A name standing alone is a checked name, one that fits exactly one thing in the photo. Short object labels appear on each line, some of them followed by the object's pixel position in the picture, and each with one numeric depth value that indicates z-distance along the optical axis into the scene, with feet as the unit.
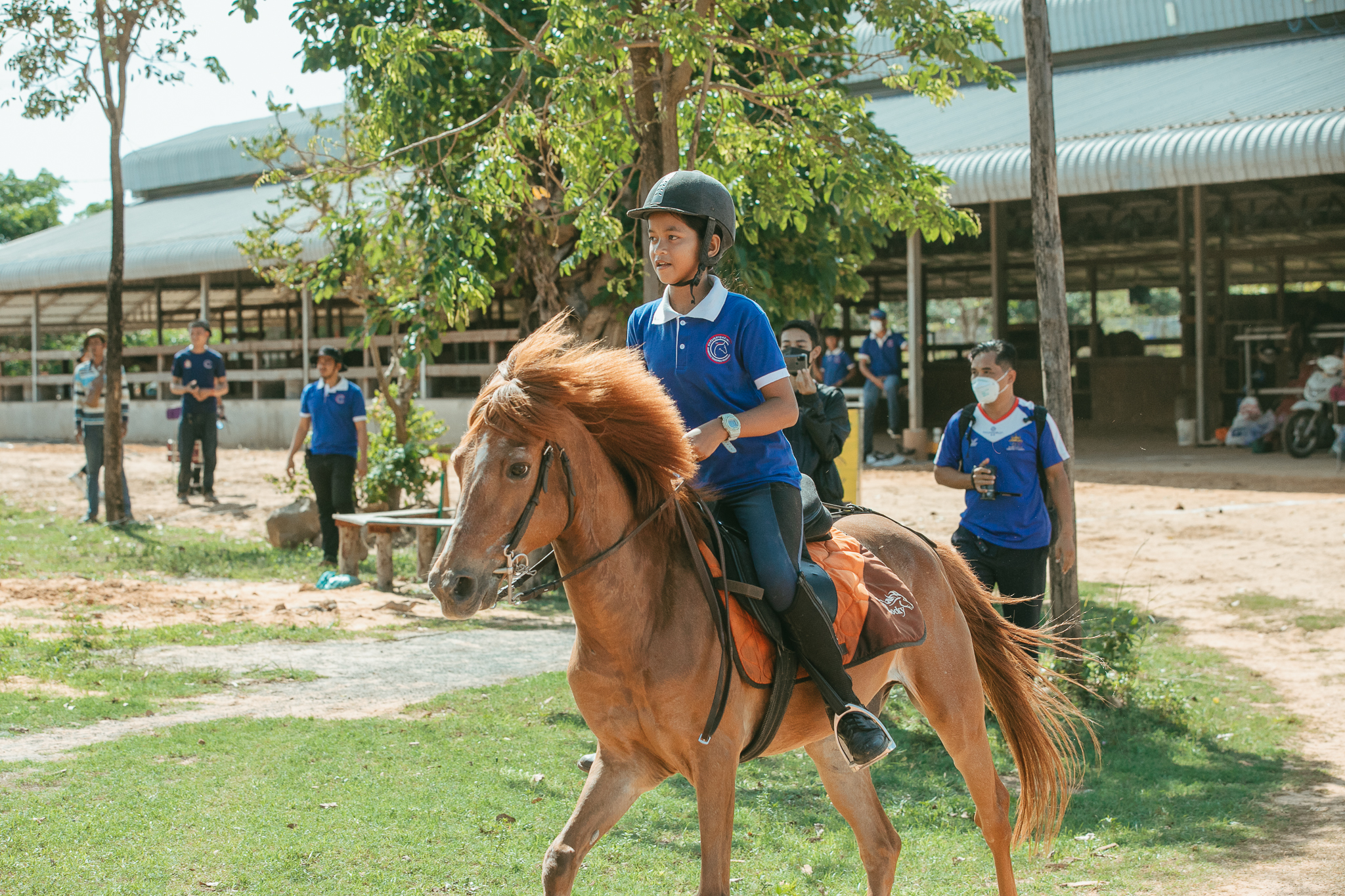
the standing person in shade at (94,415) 46.03
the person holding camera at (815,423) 19.94
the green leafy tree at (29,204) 164.86
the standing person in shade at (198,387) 48.83
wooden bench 33.83
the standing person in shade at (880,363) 61.31
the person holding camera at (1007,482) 20.58
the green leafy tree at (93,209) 184.95
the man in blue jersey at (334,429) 36.73
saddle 11.26
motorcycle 55.01
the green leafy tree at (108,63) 44.01
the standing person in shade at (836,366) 55.42
